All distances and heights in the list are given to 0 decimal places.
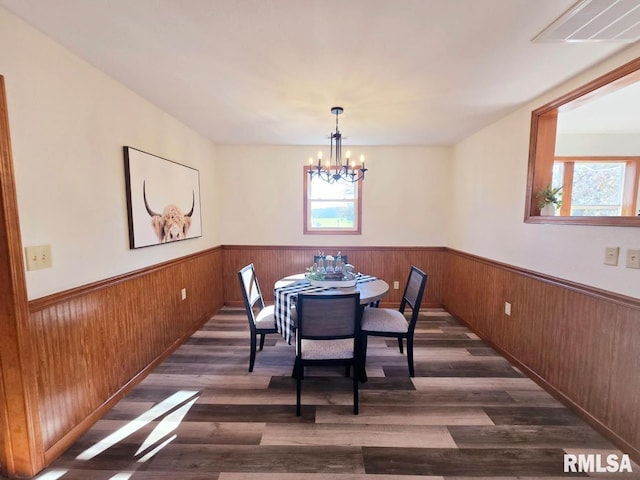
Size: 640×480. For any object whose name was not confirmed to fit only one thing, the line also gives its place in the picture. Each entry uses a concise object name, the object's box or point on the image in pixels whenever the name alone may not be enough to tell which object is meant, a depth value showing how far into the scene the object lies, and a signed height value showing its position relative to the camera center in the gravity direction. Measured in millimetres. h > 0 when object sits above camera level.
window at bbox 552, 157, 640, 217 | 3170 +368
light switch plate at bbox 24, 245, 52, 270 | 1429 -222
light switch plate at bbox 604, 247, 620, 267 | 1660 -250
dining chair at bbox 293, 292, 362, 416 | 1829 -799
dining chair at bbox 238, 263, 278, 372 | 2354 -928
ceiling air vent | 1217 +926
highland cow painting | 2168 +149
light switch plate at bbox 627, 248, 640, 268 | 1549 -247
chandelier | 2727 +638
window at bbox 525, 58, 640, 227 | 1902 +653
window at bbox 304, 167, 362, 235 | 4012 +117
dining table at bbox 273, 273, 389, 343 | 2188 -654
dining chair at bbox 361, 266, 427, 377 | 2303 -925
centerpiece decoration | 2508 -578
